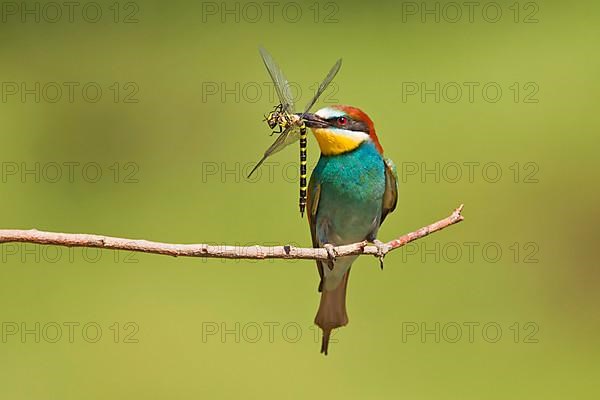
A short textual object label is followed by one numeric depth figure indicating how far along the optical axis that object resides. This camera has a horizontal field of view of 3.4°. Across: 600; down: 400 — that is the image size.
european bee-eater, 7.08
